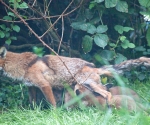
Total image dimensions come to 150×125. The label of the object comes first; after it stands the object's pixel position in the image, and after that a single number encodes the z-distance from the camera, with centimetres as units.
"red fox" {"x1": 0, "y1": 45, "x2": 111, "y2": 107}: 1423
